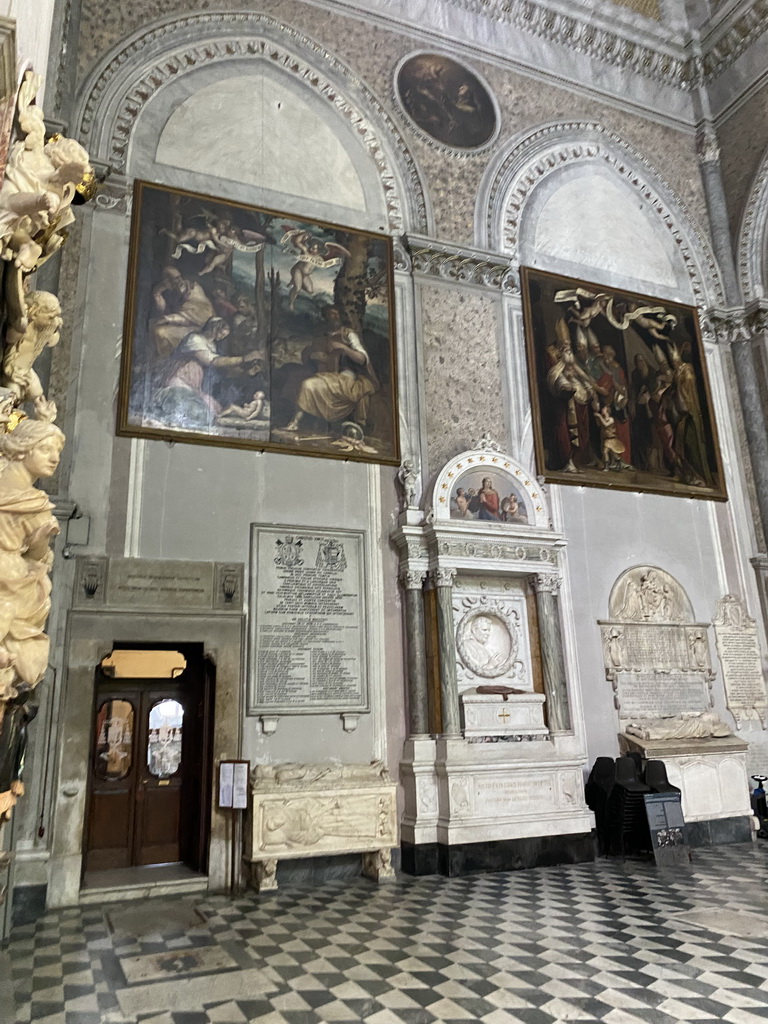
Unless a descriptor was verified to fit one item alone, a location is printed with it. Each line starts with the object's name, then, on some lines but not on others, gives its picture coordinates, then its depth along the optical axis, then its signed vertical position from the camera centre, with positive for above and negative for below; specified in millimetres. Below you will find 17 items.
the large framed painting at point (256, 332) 8539 +4625
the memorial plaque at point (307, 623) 8078 +1246
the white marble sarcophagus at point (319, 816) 7270 -659
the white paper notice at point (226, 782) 7156 -306
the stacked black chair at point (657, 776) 8711 -443
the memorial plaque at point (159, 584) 7656 +1578
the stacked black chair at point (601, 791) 8836 -598
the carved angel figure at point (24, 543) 3361 +894
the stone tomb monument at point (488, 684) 8141 +602
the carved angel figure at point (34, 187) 3359 +2487
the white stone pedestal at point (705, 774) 9281 -468
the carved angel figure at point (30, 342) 3836 +1991
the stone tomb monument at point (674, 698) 9375 +446
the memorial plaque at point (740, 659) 10523 +958
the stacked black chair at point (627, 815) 8469 -831
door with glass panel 8664 -289
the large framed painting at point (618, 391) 10523 +4690
